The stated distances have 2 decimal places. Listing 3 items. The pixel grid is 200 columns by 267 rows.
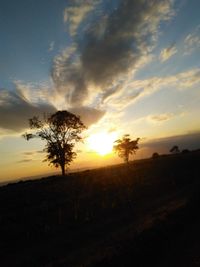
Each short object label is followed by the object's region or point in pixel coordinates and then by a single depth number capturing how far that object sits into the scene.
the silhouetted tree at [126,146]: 63.75
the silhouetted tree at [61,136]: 39.18
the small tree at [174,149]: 88.13
